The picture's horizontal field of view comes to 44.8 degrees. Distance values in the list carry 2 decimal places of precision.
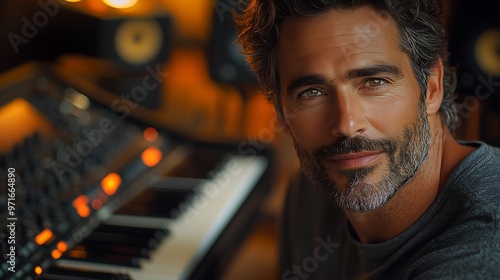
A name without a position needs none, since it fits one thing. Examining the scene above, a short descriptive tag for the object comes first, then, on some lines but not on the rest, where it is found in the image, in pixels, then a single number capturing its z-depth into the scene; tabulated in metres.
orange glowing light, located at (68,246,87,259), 1.16
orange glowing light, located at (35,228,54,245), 1.11
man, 1.10
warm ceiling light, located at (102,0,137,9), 3.23
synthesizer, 1.15
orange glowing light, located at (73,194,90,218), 1.29
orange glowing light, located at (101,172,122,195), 1.45
